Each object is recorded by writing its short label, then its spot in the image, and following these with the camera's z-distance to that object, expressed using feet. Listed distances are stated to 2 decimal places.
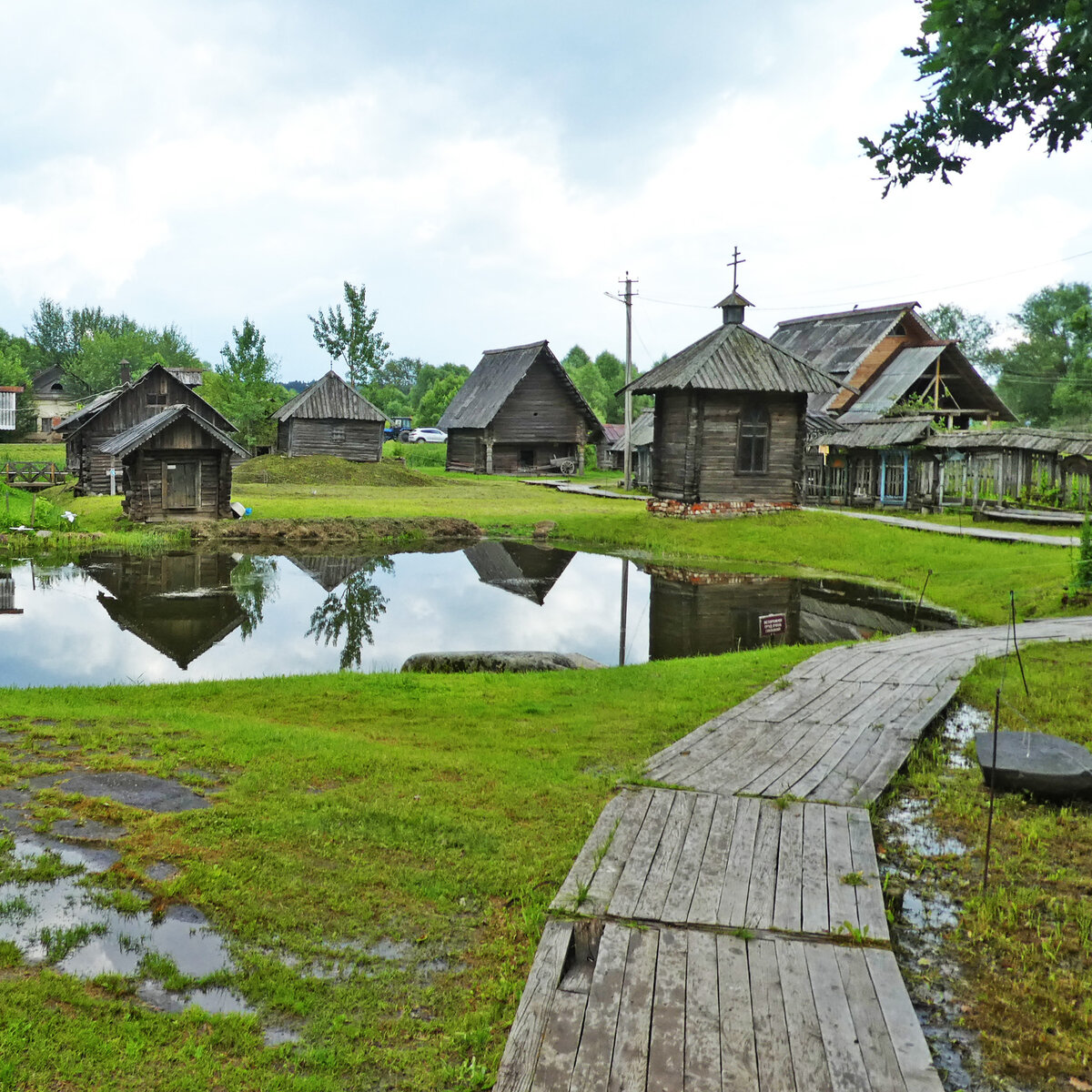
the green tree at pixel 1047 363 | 221.46
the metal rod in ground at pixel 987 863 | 17.43
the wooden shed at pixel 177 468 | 104.42
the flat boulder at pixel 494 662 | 42.42
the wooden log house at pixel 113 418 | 135.23
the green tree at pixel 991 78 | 25.53
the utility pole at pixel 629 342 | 148.46
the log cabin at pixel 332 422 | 176.35
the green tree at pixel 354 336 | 265.95
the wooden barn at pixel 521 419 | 177.47
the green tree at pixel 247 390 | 188.14
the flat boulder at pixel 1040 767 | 22.07
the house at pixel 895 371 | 130.21
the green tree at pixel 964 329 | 299.58
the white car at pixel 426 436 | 266.57
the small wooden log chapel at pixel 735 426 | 95.66
